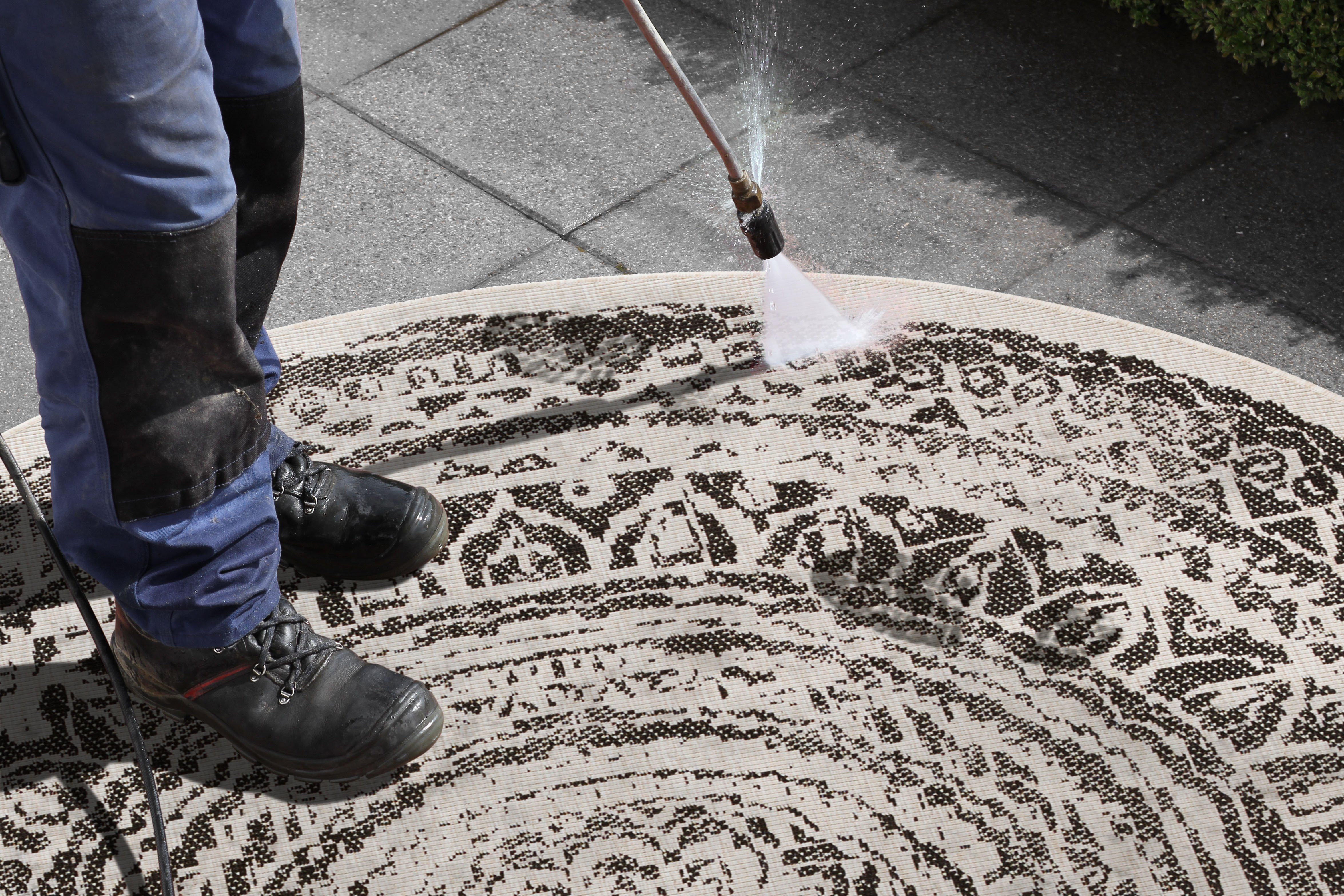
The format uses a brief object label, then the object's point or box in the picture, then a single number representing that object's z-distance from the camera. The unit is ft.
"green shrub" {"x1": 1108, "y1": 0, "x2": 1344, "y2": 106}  10.45
